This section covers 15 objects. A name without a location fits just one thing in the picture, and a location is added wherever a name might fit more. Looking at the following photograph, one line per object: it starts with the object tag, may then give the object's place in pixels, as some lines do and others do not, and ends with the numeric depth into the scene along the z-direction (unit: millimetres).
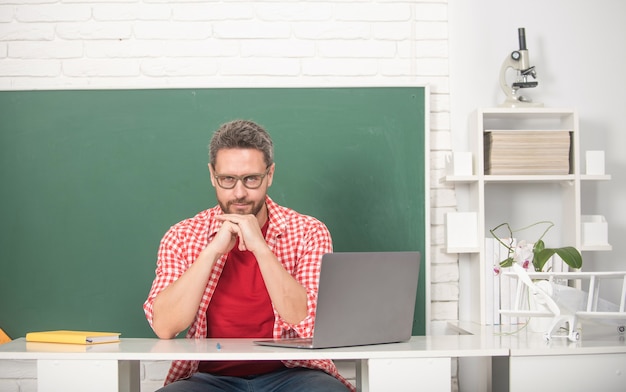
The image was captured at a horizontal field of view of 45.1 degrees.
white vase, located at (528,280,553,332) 2289
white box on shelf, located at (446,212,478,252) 2973
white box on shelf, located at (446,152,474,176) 2971
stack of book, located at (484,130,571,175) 2955
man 2240
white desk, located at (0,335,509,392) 1924
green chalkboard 3027
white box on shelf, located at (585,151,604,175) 2973
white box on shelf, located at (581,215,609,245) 2973
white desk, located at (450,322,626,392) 2045
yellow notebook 2098
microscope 3004
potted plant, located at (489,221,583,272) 2652
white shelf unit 2955
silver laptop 1949
